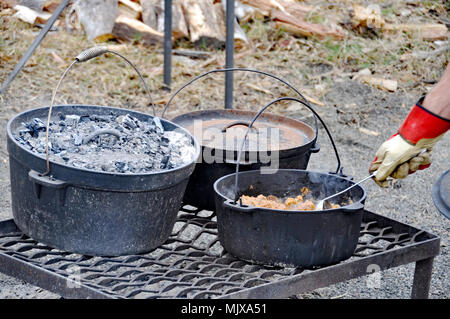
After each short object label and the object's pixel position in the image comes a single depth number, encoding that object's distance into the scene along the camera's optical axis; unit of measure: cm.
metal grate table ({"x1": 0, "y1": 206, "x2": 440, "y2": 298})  198
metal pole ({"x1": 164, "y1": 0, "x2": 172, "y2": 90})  477
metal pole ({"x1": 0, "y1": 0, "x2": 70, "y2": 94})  378
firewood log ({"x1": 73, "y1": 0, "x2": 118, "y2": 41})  570
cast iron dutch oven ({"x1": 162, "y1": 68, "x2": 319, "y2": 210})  249
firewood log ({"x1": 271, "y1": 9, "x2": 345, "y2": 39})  601
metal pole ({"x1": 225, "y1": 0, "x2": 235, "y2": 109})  425
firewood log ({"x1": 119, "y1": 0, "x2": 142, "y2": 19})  589
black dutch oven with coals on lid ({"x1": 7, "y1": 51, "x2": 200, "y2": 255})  202
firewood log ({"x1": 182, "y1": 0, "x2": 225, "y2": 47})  582
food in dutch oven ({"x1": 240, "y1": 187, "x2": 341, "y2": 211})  225
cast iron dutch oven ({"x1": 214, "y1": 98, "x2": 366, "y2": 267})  209
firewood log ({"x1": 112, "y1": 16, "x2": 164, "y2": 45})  576
